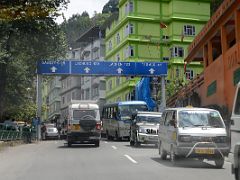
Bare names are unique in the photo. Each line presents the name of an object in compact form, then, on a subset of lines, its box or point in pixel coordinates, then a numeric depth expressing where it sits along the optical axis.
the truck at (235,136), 10.80
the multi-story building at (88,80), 87.75
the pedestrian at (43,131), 52.18
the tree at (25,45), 30.95
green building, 70.94
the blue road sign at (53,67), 44.59
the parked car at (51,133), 52.05
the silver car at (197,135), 16.78
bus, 39.47
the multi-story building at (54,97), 127.56
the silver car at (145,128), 28.12
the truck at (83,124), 29.53
